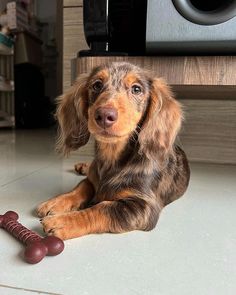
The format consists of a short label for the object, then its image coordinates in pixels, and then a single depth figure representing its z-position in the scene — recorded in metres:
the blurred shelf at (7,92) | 3.31
